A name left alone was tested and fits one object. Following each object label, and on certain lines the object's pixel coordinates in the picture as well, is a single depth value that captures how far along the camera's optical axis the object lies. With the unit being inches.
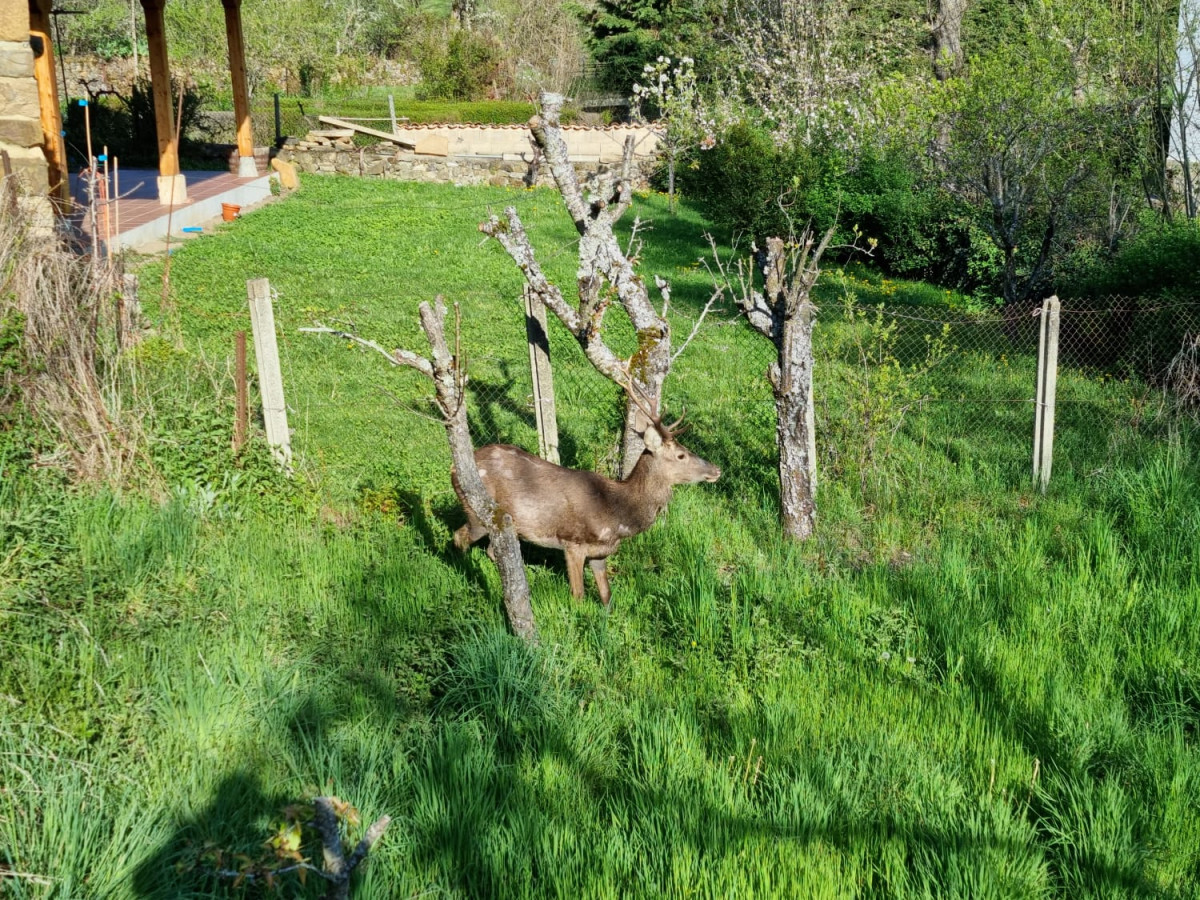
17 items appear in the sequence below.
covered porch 667.4
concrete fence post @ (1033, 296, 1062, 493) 351.6
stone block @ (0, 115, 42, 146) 426.6
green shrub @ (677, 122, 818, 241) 838.5
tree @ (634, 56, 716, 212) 890.7
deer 279.1
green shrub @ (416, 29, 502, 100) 1583.4
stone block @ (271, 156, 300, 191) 957.2
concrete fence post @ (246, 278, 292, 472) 314.8
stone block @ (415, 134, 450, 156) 1162.0
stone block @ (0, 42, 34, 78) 424.8
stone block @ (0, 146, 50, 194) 426.0
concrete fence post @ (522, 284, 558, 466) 335.6
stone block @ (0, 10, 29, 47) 422.9
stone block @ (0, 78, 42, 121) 428.5
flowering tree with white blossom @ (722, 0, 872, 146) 893.2
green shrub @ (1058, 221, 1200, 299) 486.9
